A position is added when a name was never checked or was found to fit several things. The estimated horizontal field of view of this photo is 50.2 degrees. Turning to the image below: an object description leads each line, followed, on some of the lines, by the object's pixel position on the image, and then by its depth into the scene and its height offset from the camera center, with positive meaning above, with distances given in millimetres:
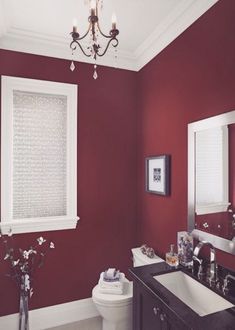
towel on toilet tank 2209 -1052
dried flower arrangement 2248 -942
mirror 1675 -93
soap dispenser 1931 -716
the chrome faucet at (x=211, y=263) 1645 -640
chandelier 1331 +767
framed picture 2338 -74
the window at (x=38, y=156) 2416 +109
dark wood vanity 1235 -768
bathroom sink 1493 -831
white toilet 2121 -1208
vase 2234 -1200
